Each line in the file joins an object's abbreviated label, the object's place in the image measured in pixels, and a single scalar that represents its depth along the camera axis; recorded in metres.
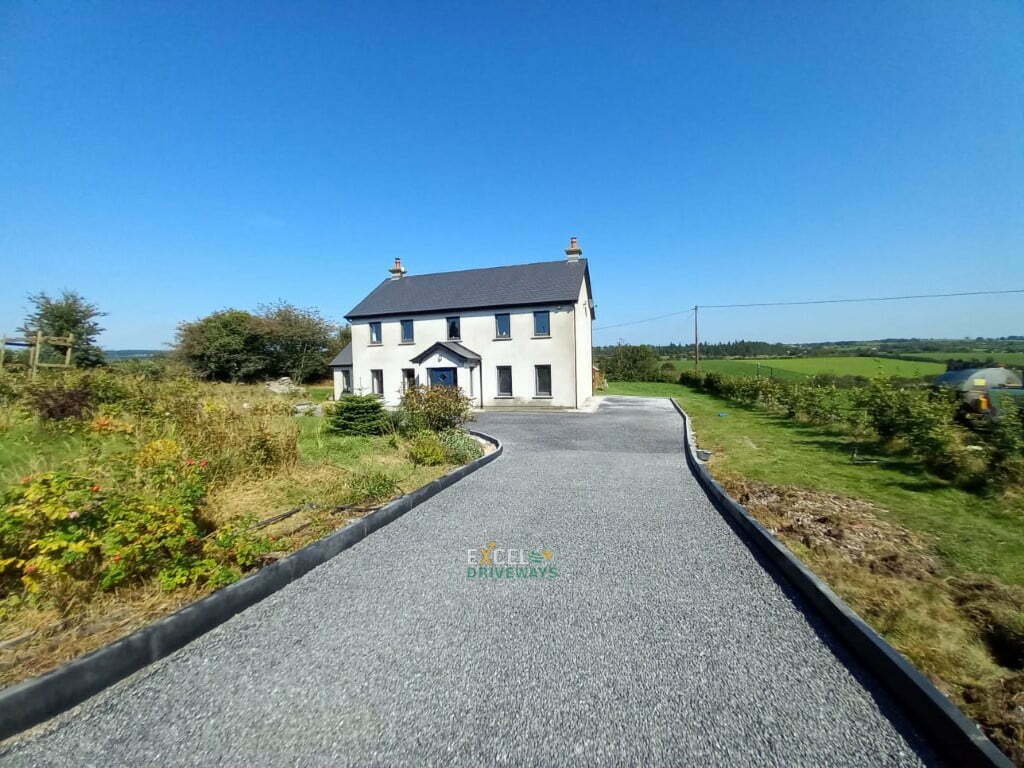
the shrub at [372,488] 5.79
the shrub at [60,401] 8.14
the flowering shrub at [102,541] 2.89
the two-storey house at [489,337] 19.98
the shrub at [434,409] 10.14
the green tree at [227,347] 33.78
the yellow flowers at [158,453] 4.66
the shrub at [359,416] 10.89
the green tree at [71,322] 22.62
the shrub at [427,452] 8.04
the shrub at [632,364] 41.47
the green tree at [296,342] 36.50
